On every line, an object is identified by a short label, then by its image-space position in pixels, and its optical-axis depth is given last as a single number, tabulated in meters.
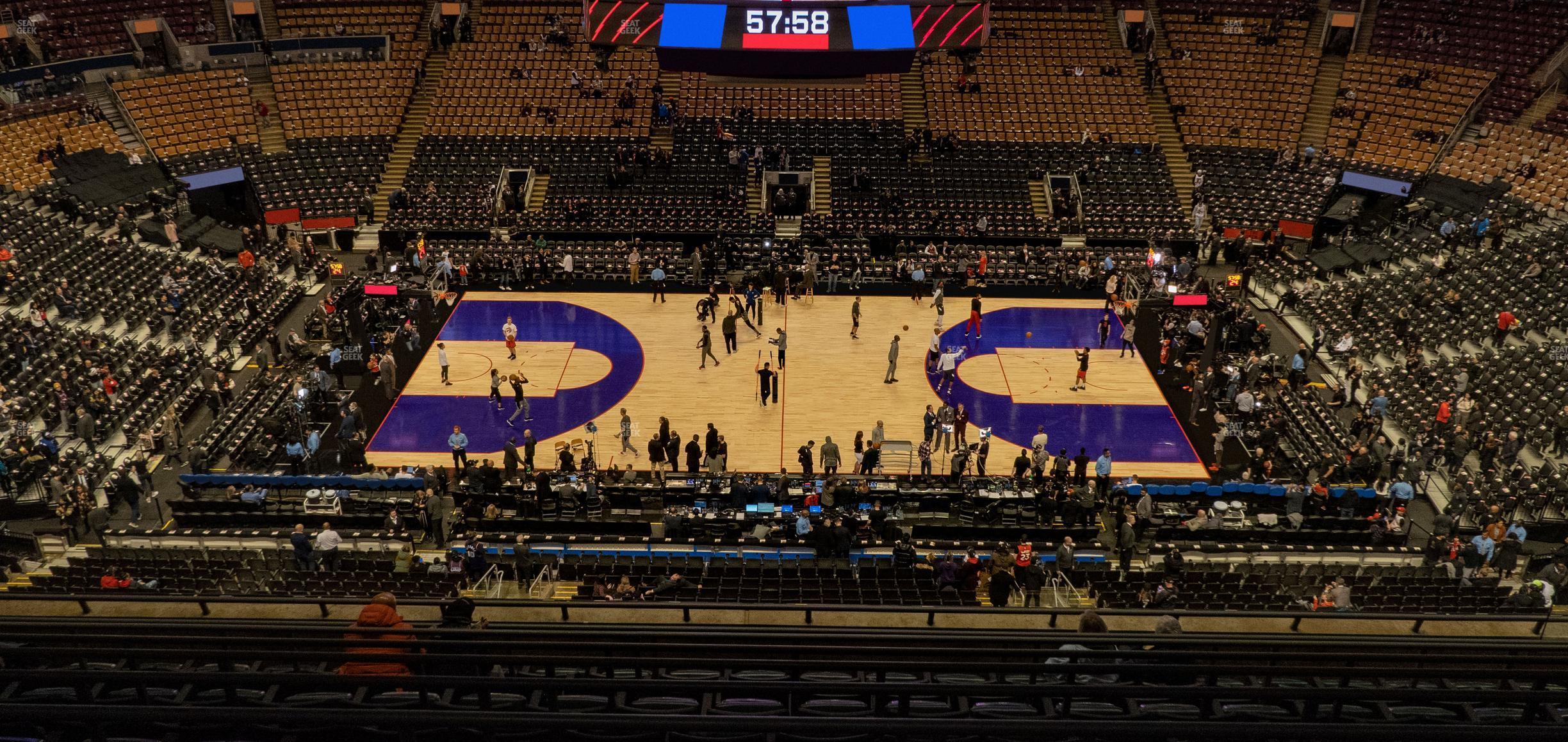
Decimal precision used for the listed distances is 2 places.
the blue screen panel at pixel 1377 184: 38.06
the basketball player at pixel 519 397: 26.02
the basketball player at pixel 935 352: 28.55
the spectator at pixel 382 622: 7.48
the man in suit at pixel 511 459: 23.05
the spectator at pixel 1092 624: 8.60
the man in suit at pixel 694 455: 23.59
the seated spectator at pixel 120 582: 16.97
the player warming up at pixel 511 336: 28.86
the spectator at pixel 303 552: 19.69
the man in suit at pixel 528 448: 23.72
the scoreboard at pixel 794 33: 19.56
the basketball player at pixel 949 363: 27.50
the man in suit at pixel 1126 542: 20.56
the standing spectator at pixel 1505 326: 27.62
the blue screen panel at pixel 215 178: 37.59
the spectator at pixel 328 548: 19.78
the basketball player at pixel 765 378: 26.73
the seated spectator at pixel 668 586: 17.72
